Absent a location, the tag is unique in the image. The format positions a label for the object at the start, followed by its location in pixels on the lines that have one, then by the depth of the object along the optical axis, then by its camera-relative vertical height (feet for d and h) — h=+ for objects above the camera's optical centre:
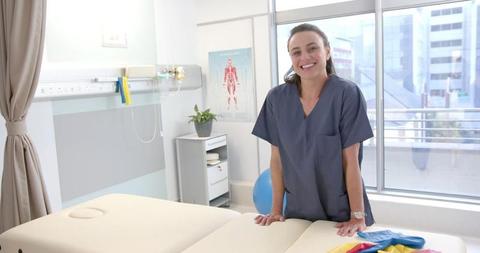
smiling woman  5.04 -0.66
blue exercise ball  9.30 -2.52
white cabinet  11.86 -2.43
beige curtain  7.16 +0.02
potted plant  12.01 -0.96
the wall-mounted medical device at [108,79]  8.56 +0.38
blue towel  4.12 -1.73
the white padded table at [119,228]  5.00 -1.88
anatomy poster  12.69 +0.14
